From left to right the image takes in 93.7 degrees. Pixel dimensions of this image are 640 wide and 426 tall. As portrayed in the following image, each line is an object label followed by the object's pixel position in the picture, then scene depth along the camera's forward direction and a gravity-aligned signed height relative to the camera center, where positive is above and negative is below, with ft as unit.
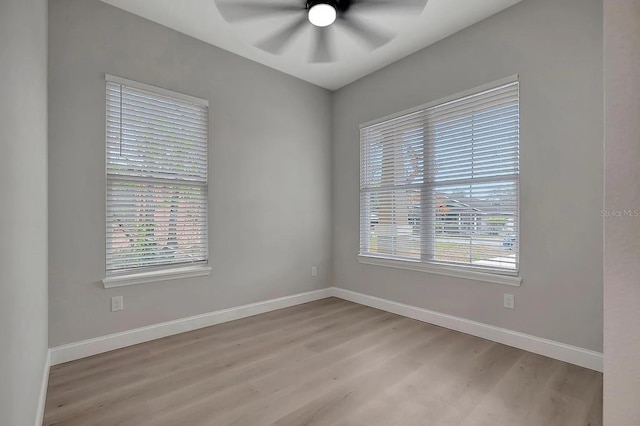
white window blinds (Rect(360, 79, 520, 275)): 8.90 +0.95
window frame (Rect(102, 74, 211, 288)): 8.50 -1.82
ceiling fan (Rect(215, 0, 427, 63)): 5.95 +4.15
